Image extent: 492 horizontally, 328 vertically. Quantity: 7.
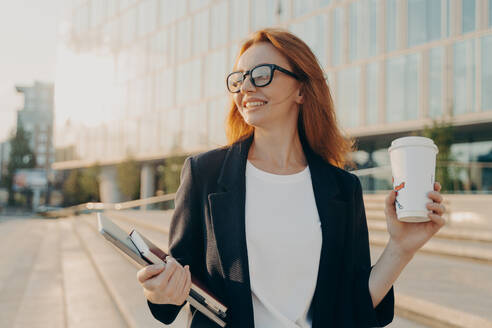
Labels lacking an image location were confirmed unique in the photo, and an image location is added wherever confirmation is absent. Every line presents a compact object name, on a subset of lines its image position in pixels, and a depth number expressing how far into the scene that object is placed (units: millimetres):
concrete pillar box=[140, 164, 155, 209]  33438
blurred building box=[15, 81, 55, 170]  91500
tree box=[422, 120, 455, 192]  13531
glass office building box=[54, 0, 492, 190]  17172
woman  1534
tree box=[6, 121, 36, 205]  61906
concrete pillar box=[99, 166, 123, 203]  37156
